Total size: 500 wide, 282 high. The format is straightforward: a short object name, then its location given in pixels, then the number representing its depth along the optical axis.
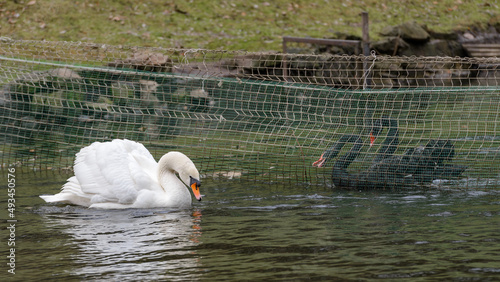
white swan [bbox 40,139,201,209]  16.44
